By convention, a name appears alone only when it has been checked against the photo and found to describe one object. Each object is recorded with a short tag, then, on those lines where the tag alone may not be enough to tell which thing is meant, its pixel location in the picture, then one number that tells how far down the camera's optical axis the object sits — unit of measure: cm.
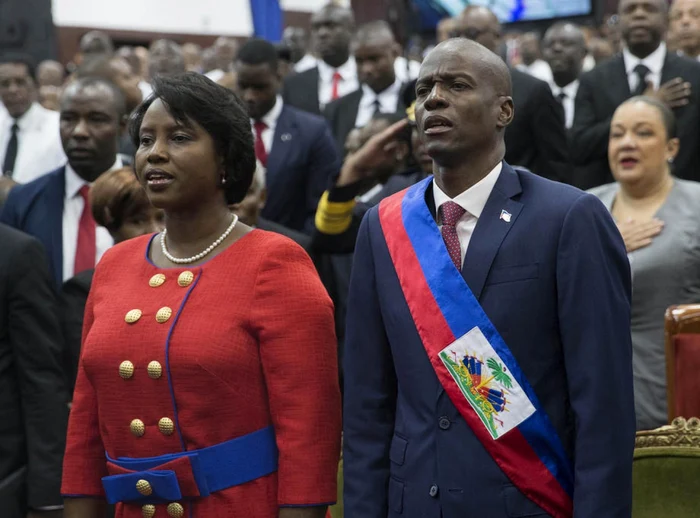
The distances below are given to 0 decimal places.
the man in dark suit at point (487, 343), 217
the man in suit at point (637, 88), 524
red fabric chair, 328
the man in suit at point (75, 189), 408
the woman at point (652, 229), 407
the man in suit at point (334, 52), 759
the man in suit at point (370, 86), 636
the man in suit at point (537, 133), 509
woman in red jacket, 237
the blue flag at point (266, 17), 1082
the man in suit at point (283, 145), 512
